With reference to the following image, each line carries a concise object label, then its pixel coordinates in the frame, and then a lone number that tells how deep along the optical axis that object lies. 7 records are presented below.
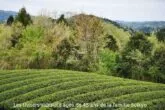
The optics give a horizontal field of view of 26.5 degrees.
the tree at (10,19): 72.43
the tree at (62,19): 65.06
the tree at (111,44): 53.60
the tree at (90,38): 44.97
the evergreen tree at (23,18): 59.34
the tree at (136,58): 39.47
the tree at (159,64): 38.28
